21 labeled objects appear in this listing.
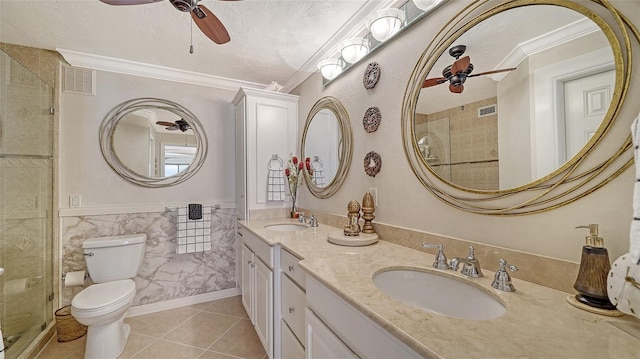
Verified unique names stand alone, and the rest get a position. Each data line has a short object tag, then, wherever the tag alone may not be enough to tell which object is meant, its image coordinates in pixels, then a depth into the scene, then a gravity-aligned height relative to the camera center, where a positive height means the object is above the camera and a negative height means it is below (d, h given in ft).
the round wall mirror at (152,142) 8.09 +1.41
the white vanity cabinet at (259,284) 5.39 -2.45
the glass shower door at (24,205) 5.90 -0.49
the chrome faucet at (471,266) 3.18 -1.07
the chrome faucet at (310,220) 6.98 -1.07
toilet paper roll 7.01 -2.58
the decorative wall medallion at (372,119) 5.46 +1.38
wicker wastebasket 6.72 -3.77
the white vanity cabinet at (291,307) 4.26 -2.22
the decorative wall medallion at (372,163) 5.43 +0.41
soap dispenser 2.33 -0.86
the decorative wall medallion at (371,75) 5.50 +2.36
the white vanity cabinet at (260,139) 8.38 +1.51
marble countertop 1.82 -1.20
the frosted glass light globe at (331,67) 6.72 +3.05
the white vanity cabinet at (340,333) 2.33 -1.60
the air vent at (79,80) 7.59 +3.13
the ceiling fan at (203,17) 4.21 +3.02
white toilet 5.65 -2.60
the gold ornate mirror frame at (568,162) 2.48 +0.22
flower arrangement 8.10 +0.33
